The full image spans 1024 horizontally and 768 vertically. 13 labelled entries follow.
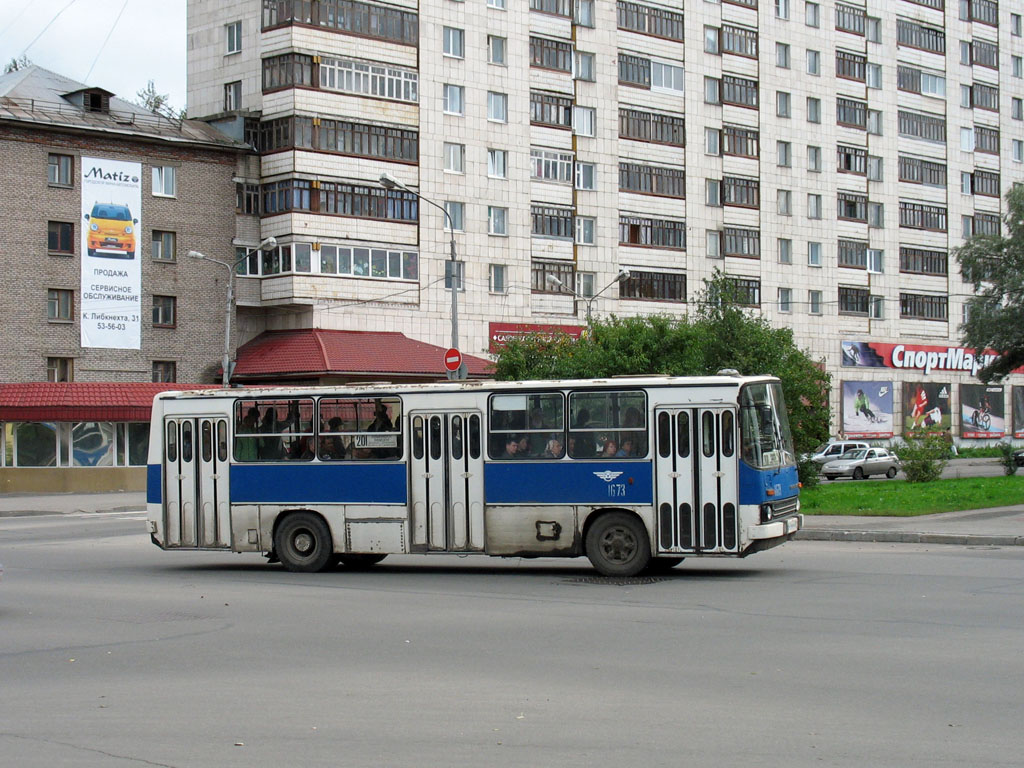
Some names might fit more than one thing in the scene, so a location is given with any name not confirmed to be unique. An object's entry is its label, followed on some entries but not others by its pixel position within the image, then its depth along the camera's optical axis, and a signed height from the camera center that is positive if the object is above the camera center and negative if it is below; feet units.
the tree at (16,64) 231.09 +62.54
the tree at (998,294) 153.17 +14.20
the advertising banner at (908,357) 232.32 +10.40
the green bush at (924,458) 123.44 -4.14
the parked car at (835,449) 183.42 -4.86
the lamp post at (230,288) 143.02 +15.03
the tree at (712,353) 114.52 +5.88
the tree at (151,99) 241.55 +59.36
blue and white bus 56.49 -2.46
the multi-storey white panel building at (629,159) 165.89 +38.43
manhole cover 55.01 -7.00
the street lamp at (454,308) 109.70 +9.91
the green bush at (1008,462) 143.54 -5.31
